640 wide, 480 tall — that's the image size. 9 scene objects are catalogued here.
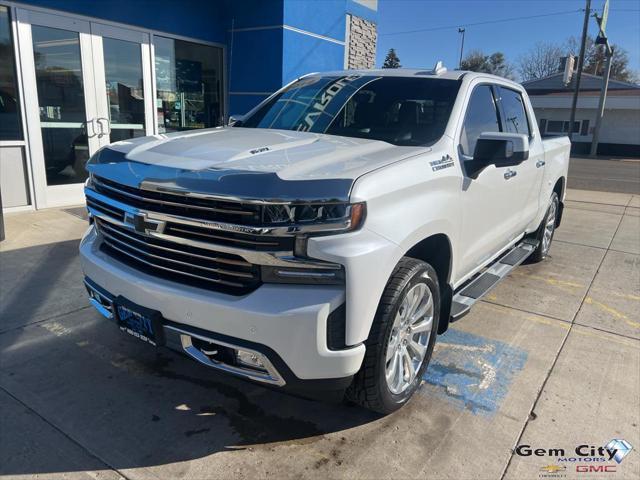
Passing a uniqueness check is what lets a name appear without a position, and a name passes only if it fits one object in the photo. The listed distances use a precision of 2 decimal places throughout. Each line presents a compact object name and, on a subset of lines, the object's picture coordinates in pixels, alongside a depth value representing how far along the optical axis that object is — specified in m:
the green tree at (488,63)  66.12
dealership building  7.21
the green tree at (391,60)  67.71
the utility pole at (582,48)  31.25
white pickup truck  2.26
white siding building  35.72
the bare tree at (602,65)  63.50
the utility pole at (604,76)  19.48
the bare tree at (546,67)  70.00
